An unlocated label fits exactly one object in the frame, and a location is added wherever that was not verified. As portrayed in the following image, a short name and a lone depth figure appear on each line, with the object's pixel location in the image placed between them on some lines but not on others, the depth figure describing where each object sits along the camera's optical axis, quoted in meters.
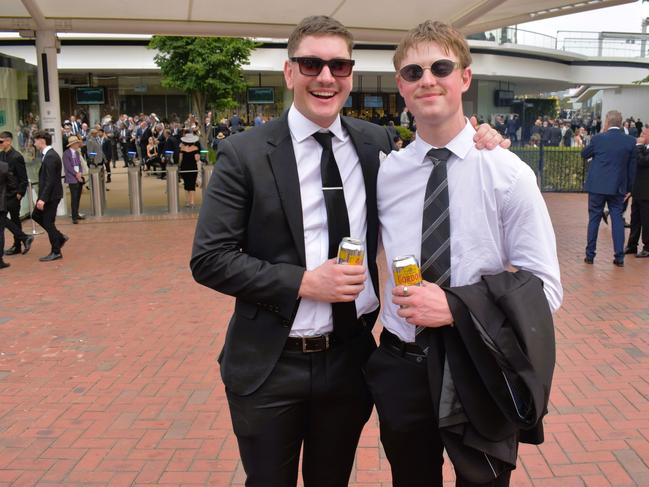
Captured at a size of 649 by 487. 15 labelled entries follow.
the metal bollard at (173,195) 14.44
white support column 13.38
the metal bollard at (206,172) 14.46
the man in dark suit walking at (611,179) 9.04
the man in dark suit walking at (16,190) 10.22
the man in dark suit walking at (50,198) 9.87
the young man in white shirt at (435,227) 2.03
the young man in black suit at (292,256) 2.18
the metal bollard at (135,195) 14.12
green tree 21.66
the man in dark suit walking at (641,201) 9.48
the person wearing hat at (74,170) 12.84
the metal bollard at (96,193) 13.85
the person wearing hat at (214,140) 23.86
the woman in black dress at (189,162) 15.12
